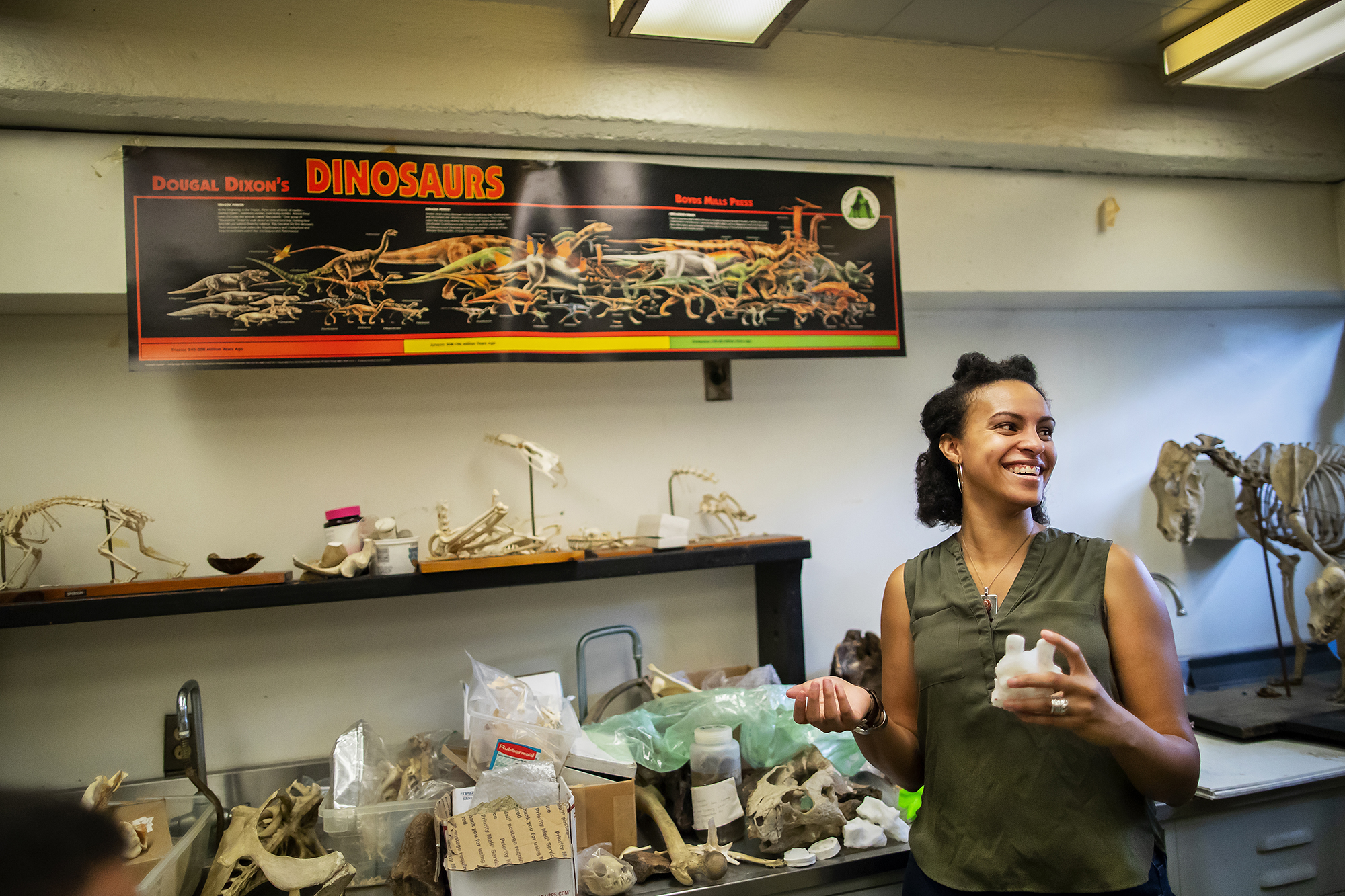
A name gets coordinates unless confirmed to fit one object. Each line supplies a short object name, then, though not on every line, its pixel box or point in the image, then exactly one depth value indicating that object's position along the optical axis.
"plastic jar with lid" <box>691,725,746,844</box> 2.03
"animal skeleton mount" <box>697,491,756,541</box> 2.71
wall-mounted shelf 2.01
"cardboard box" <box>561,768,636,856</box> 1.91
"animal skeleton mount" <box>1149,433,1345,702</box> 2.84
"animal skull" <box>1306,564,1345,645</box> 2.60
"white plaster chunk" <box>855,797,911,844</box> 2.01
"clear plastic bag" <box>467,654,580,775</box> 1.92
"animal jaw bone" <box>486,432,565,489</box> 2.41
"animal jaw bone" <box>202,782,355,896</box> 1.76
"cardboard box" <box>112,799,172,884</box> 1.76
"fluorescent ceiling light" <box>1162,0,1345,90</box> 2.38
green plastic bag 2.16
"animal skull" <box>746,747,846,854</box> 1.96
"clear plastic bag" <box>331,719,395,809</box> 2.01
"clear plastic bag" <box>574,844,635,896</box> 1.80
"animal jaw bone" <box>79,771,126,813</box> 1.86
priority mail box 1.66
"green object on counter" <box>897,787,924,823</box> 2.04
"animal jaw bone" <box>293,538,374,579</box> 2.16
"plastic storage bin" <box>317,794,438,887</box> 1.89
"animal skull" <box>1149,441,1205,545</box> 2.96
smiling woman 1.33
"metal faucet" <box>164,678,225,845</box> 2.06
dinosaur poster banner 2.17
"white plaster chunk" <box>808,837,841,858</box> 1.94
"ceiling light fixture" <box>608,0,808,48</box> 2.10
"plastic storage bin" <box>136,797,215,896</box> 1.71
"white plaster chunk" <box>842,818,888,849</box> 1.97
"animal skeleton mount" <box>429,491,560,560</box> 2.28
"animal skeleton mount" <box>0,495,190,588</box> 2.09
